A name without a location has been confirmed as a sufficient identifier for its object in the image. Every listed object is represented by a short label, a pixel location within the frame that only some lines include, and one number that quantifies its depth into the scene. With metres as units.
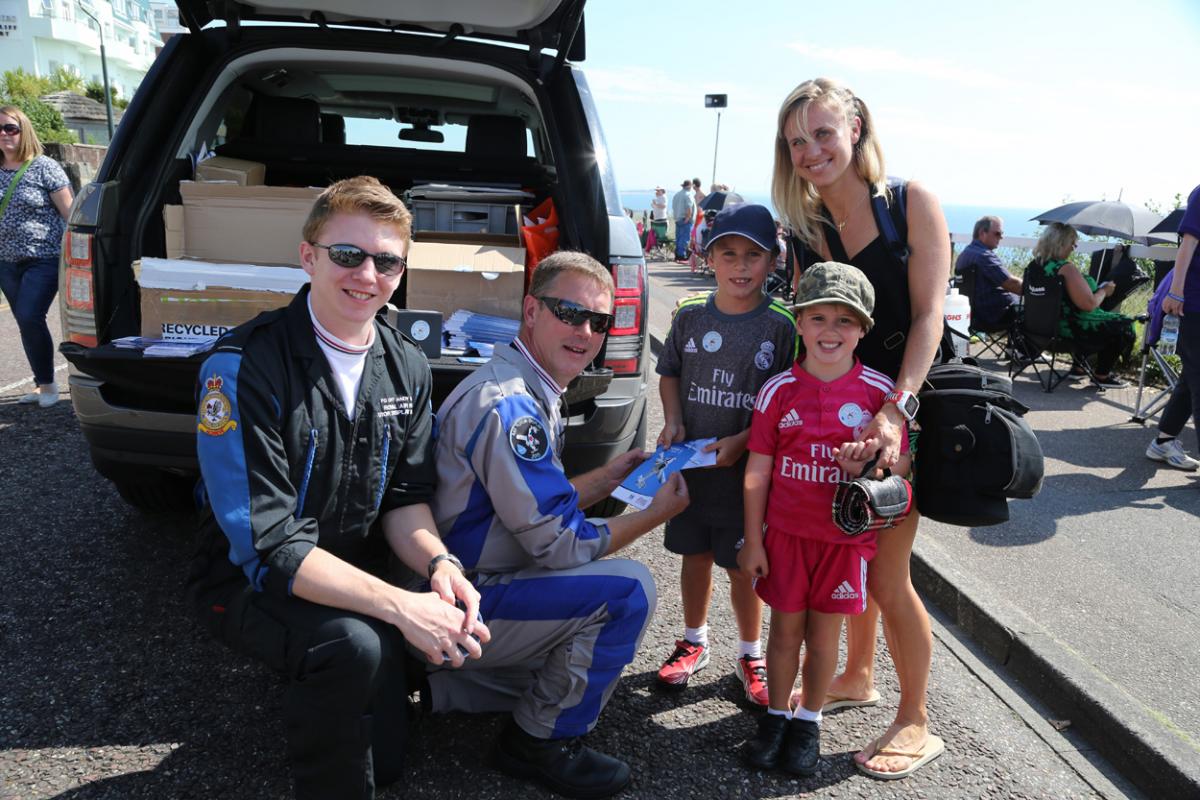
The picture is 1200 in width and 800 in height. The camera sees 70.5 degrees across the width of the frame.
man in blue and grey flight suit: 2.24
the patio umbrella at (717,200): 15.30
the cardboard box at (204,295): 3.08
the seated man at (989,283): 8.45
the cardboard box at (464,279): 3.41
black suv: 2.98
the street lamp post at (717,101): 21.23
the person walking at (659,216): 22.17
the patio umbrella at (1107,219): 9.20
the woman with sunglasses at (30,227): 5.31
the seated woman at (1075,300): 7.70
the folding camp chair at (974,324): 8.54
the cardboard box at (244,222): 3.39
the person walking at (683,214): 19.17
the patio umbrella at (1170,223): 8.45
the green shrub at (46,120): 30.39
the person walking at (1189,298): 5.12
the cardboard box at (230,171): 3.71
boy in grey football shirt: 2.67
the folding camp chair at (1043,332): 7.57
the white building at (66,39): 70.31
